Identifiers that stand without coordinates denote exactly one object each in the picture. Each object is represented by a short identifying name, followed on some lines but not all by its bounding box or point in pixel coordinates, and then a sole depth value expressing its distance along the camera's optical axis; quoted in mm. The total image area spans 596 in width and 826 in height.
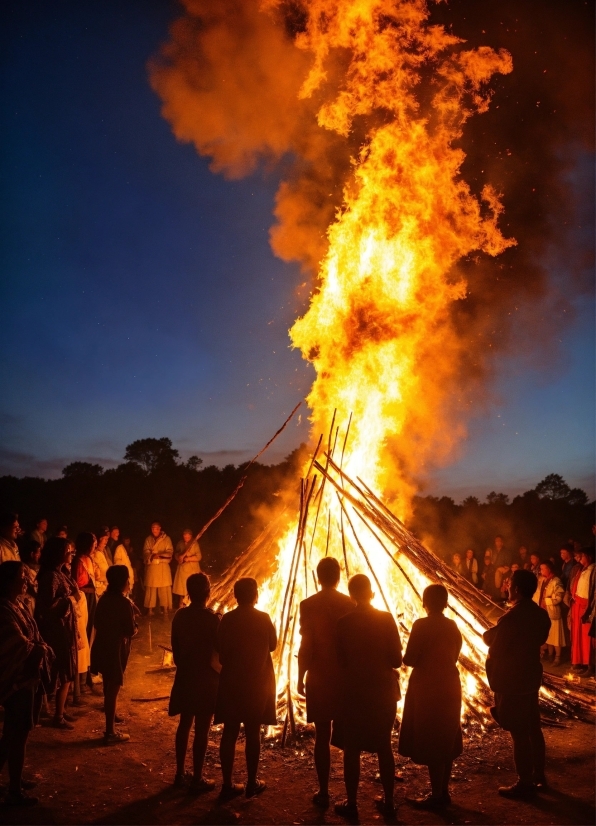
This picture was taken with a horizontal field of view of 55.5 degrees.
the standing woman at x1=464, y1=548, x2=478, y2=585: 14672
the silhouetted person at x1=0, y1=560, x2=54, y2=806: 4285
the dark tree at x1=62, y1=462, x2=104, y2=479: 36306
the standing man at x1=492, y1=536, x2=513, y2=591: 14297
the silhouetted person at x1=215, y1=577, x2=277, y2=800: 4496
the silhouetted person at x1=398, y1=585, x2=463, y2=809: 4379
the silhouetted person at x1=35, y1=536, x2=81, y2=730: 5887
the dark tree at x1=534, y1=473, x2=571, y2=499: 30605
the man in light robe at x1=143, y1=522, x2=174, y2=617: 12688
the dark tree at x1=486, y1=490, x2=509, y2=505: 27412
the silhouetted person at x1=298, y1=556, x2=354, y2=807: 4527
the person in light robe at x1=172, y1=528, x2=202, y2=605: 12586
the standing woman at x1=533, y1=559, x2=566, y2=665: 9242
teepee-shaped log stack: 6609
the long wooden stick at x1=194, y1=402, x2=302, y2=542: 8457
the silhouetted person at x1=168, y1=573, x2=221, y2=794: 4680
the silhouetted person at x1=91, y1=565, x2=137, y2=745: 5785
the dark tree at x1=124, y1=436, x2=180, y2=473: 39019
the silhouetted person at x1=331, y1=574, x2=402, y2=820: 4250
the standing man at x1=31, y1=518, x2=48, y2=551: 10766
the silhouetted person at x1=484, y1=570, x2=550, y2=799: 4613
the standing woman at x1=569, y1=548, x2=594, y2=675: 8594
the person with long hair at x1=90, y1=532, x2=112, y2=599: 8891
